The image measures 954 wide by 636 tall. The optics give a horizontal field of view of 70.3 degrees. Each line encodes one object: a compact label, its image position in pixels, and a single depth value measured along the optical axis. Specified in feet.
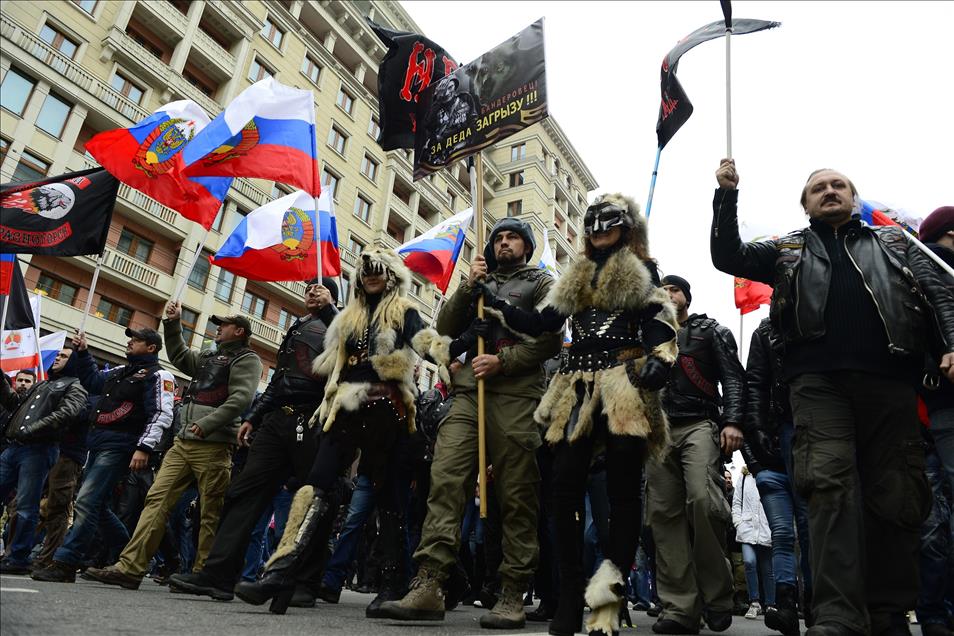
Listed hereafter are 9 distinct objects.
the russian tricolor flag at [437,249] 34.32
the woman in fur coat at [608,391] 10.05
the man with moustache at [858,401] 9.37
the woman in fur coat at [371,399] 13.00
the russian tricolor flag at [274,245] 25.43
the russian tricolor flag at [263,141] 21.50
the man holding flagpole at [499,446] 11.69
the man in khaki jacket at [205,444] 15.81
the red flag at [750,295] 32.40
